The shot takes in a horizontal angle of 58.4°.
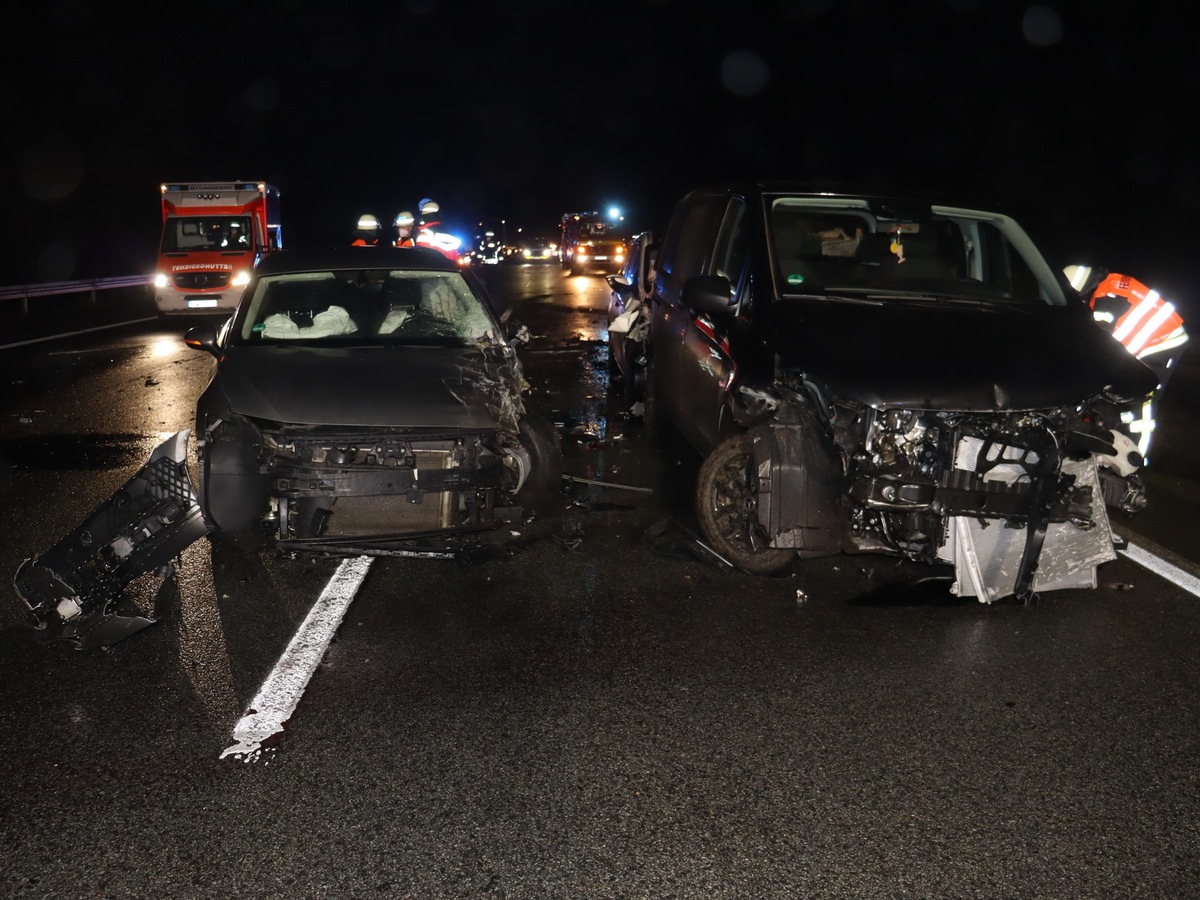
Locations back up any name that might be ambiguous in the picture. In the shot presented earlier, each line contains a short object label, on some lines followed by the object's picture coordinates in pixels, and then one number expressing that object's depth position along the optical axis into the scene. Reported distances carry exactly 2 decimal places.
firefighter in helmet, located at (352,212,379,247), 14.98
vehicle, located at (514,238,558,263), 63.62
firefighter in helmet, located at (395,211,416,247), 16.31
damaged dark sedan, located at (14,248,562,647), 4.91
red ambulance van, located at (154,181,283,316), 19.75
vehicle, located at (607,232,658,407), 9.34
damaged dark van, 4.86
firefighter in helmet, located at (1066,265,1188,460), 7.05
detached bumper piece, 4.75
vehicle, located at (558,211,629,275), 36.97
